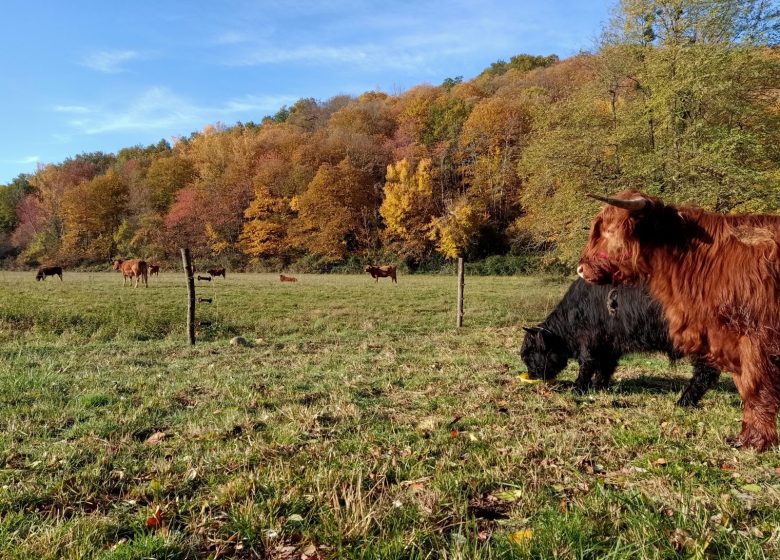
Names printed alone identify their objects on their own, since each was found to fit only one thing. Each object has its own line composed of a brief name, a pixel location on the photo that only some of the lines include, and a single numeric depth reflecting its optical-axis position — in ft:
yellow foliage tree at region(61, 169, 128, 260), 223.51
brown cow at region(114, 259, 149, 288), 95.61
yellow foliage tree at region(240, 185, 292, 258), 195.11
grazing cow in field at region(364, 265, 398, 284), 129.18
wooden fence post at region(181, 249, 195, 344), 39.34
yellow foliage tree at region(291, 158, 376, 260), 184.44
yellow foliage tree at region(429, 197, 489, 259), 164.86
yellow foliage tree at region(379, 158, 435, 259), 178.81
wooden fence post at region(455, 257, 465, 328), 50.42
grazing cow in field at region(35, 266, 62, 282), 114.52
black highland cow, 19.51
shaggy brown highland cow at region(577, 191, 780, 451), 12.09
